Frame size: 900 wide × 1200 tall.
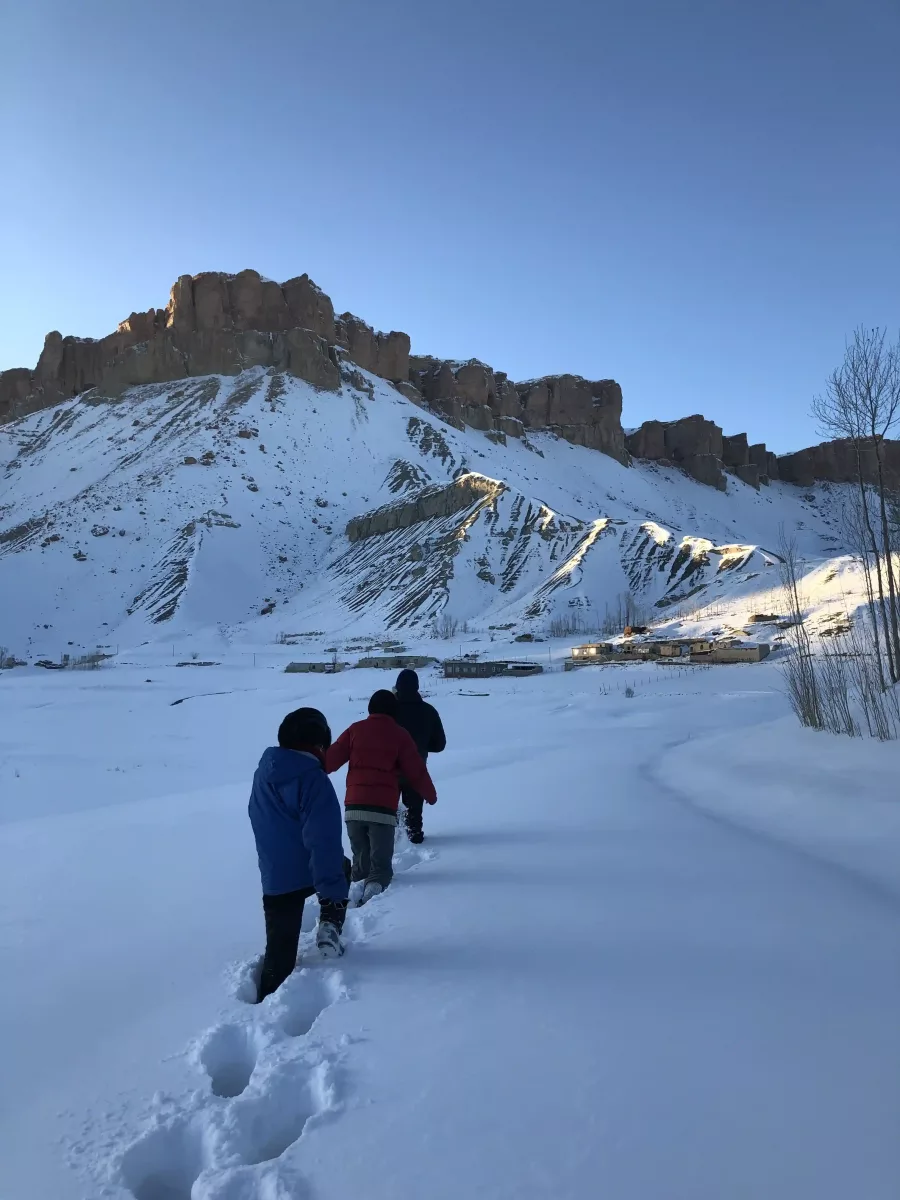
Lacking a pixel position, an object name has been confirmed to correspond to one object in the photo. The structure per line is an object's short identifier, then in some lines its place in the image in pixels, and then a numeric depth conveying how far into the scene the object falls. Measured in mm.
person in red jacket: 4281
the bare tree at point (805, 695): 7391
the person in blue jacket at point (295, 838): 3133
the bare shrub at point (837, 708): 6770
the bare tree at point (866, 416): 8570
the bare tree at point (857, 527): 8711
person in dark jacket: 5414
